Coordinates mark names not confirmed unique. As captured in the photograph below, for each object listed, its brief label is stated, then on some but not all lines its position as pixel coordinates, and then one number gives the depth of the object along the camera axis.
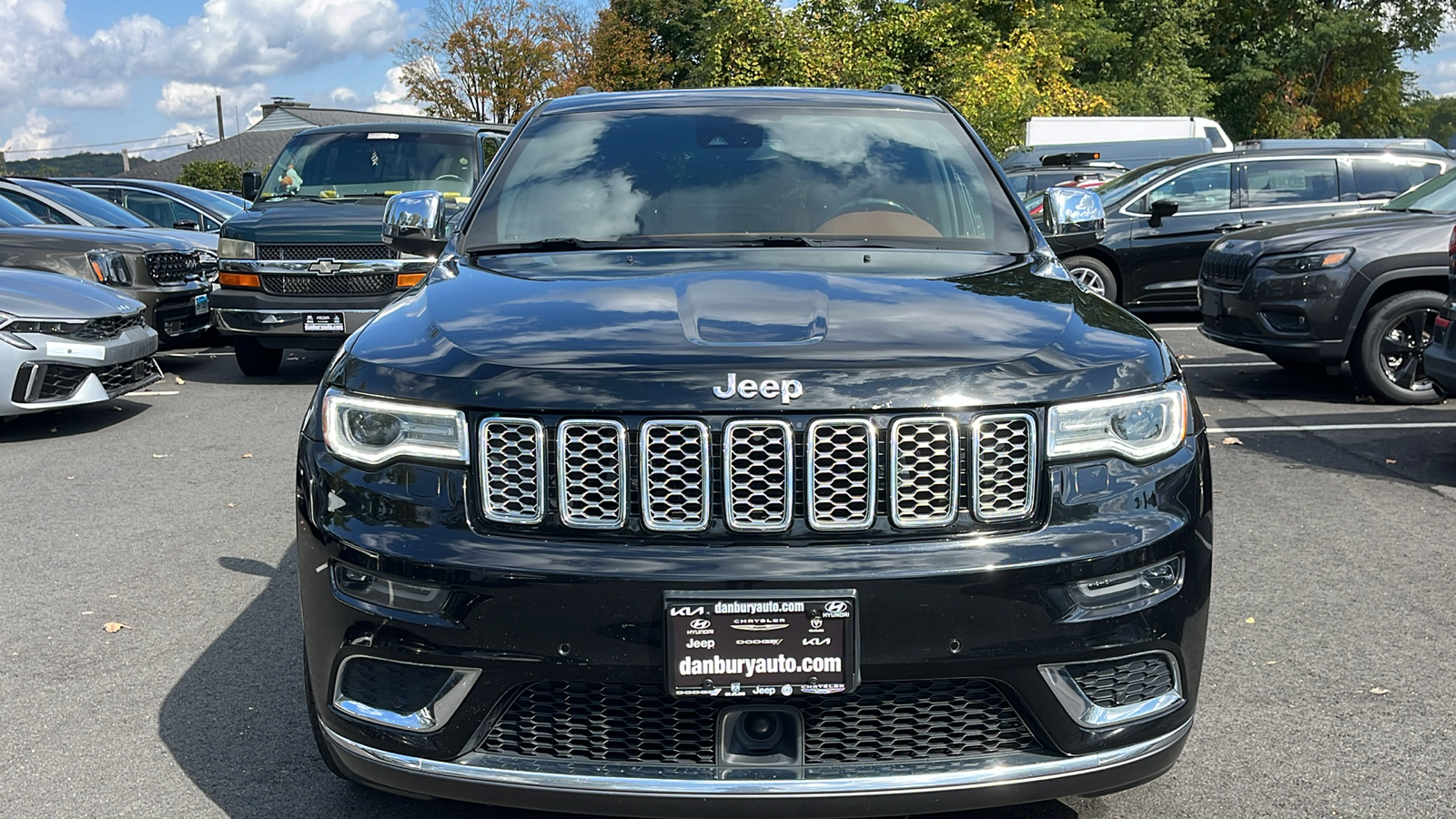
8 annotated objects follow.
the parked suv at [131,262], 10.75
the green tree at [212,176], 49.69
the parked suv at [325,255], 10.34
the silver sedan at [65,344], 8.37
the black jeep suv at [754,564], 2.57
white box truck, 24.06
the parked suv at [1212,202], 14.09
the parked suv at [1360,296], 9.20
